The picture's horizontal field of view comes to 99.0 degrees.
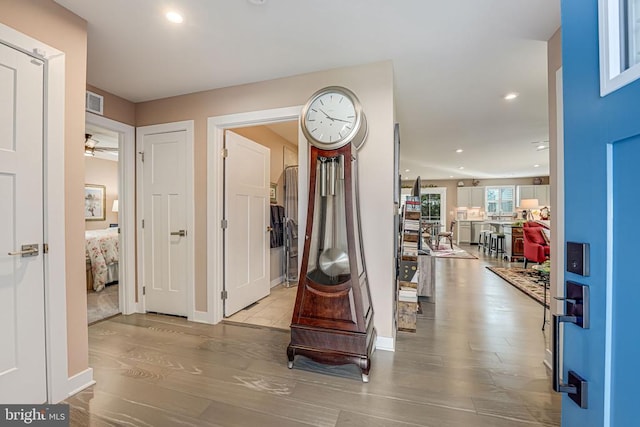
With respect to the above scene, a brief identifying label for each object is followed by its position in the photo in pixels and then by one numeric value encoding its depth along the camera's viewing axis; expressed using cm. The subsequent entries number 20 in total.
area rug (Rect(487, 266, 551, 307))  381
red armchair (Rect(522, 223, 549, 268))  484
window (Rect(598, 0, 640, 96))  52
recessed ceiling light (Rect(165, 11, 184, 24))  175
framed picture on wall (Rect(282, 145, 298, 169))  466
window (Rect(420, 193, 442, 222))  1041
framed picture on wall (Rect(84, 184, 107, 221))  588
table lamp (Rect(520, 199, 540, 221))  799
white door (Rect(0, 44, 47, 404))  144
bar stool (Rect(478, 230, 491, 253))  781
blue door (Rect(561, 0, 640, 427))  51
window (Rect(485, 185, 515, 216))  962
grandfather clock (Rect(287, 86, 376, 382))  188
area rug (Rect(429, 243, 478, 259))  688
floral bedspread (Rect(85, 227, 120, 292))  389
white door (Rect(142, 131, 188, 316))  293
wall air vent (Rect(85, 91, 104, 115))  256
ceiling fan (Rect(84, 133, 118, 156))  441
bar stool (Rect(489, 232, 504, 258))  698
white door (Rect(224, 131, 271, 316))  296
